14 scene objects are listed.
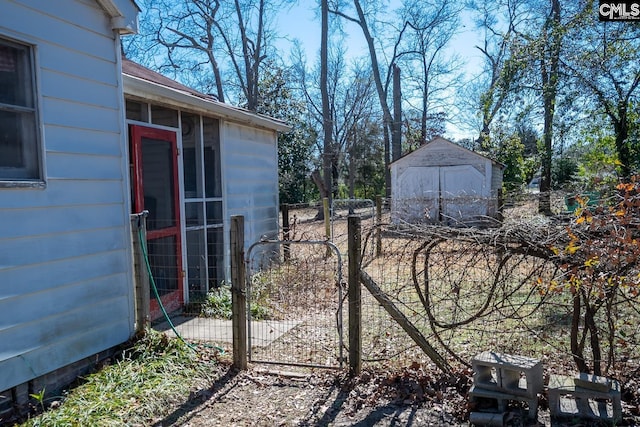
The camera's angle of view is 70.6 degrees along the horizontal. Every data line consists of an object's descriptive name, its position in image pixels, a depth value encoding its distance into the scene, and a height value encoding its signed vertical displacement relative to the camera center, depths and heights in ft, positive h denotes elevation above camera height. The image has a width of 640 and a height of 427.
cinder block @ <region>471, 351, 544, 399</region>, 10.94 -4.78
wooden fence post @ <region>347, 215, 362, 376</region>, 13.57 -3.48
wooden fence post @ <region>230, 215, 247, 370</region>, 14.56 -3.45
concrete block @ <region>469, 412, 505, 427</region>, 10.70 -5.61
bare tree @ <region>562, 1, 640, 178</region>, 40.70 +10.43
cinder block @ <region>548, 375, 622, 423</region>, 10.40 -5.26
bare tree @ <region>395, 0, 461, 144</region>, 93.45 +29.03
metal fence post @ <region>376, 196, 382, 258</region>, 35.99 -1.73
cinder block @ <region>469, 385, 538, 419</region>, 10.93 -5.28
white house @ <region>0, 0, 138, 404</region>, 11.84 +0.06
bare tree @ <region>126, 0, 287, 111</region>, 77.20 +25.18
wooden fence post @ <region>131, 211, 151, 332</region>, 15.84 -3.02
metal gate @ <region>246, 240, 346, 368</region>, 15.42 -5.83
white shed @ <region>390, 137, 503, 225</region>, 53.16 +1.33
